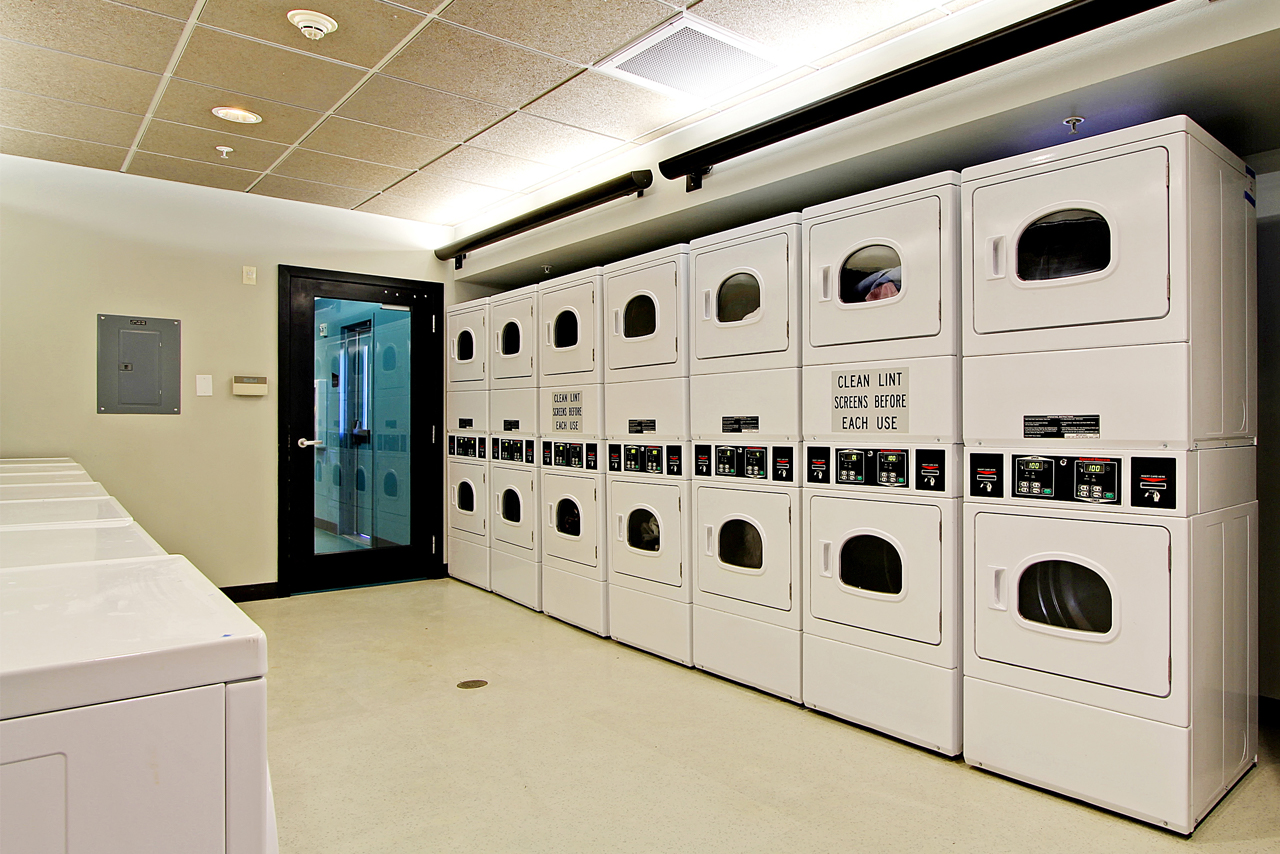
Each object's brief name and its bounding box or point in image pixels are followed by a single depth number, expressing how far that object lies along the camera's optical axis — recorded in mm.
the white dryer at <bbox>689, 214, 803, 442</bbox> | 3234
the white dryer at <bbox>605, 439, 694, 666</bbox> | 3760
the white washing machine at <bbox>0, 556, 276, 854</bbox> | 681
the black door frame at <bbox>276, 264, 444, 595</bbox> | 5277
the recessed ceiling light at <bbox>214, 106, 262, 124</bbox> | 3684
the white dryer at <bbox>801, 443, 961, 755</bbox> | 2705
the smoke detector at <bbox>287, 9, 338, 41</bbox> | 2783
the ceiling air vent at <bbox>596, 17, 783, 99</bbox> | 2965
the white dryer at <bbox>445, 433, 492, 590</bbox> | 5438
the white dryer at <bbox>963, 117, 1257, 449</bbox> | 2238
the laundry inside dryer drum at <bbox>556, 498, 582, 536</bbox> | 4480
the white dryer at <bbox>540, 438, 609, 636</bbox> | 4285
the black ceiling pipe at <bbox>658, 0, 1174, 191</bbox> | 2236
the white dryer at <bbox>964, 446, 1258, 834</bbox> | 2209
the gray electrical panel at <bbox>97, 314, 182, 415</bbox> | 4676
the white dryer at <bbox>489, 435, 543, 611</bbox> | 4840
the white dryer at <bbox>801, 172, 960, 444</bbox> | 2725
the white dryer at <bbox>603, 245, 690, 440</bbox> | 3781
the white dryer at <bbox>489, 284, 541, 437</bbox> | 4879
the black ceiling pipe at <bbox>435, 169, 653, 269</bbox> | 3998
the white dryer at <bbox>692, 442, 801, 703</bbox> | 3244
